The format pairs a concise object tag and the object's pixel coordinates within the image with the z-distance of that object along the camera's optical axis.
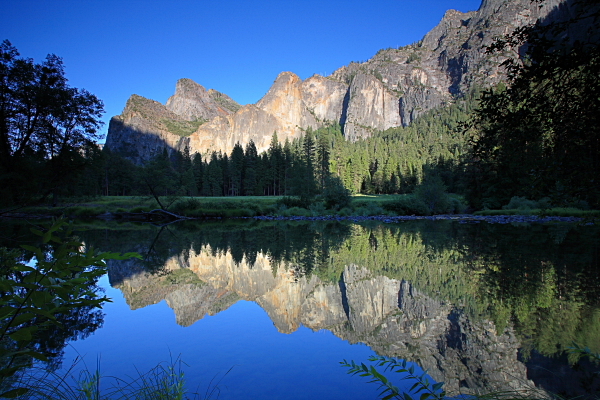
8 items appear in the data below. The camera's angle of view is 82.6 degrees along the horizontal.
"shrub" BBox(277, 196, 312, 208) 39.84
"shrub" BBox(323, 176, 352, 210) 38.52
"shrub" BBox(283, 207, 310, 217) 36.41
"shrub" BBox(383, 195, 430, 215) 36.44
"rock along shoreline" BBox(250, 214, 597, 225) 26.91
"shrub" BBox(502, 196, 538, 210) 33.53
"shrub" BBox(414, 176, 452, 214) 36.59
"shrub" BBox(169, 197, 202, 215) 36.53
